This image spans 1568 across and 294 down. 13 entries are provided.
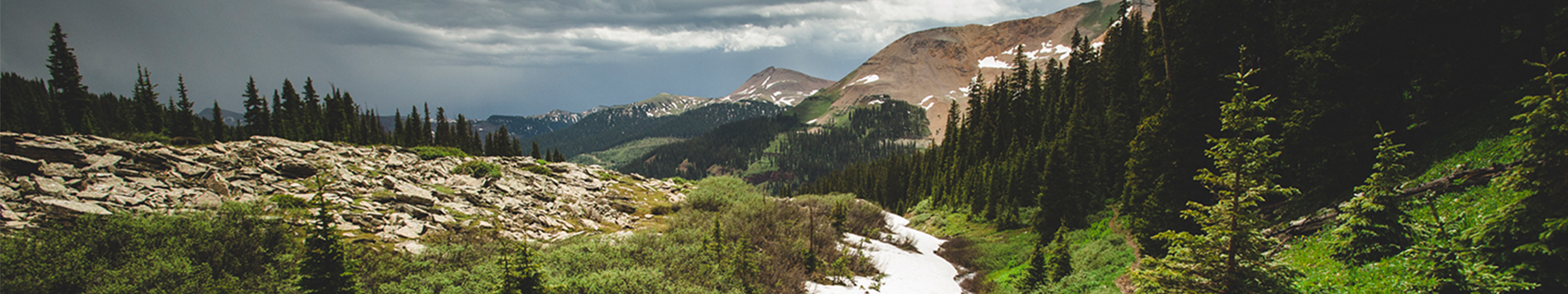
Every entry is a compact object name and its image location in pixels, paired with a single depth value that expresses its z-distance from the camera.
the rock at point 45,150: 12.78
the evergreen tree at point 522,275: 9.81
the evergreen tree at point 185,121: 47.44
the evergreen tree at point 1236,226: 7.03
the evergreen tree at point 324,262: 8.73
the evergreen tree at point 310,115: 59.75
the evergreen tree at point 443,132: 76.88
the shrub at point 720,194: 25.48
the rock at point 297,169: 17.66
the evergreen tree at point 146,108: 51.50
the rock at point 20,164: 12.05
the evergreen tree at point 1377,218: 7.50
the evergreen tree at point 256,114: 53.22
